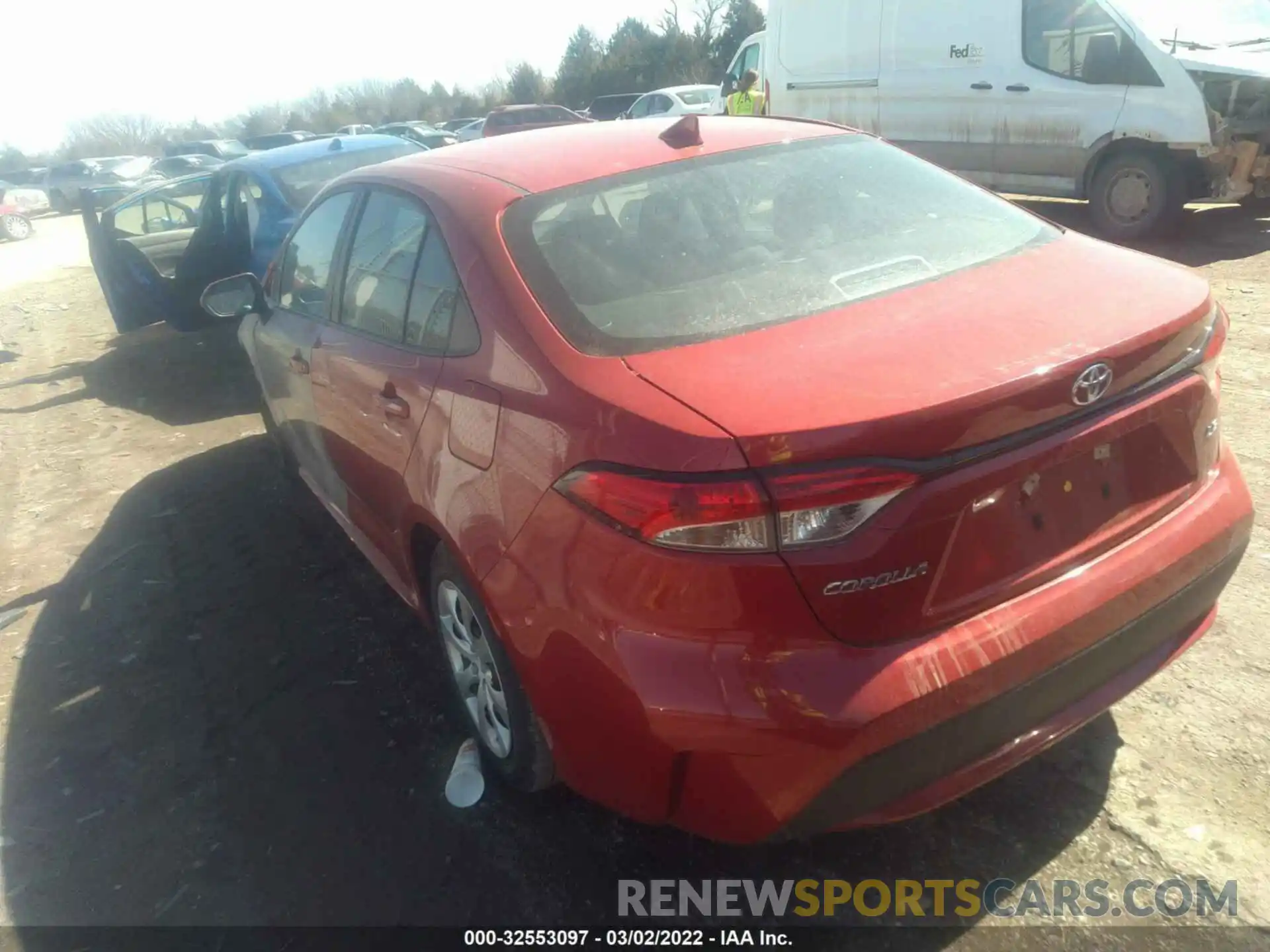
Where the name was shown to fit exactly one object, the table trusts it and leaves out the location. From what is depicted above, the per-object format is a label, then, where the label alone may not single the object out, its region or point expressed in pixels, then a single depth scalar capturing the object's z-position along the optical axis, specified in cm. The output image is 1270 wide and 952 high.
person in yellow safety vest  1093
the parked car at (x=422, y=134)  2750
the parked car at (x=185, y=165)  2608
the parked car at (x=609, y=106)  2794
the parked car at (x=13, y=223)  2552
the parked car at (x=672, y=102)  1956
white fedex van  771
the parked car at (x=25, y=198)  2902
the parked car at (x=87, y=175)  3066
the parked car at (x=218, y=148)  3412
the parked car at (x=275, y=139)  3300
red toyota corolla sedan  182
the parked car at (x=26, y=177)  3866
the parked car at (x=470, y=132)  2665
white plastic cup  280
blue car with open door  743
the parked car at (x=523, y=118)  2139
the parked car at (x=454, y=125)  3456
